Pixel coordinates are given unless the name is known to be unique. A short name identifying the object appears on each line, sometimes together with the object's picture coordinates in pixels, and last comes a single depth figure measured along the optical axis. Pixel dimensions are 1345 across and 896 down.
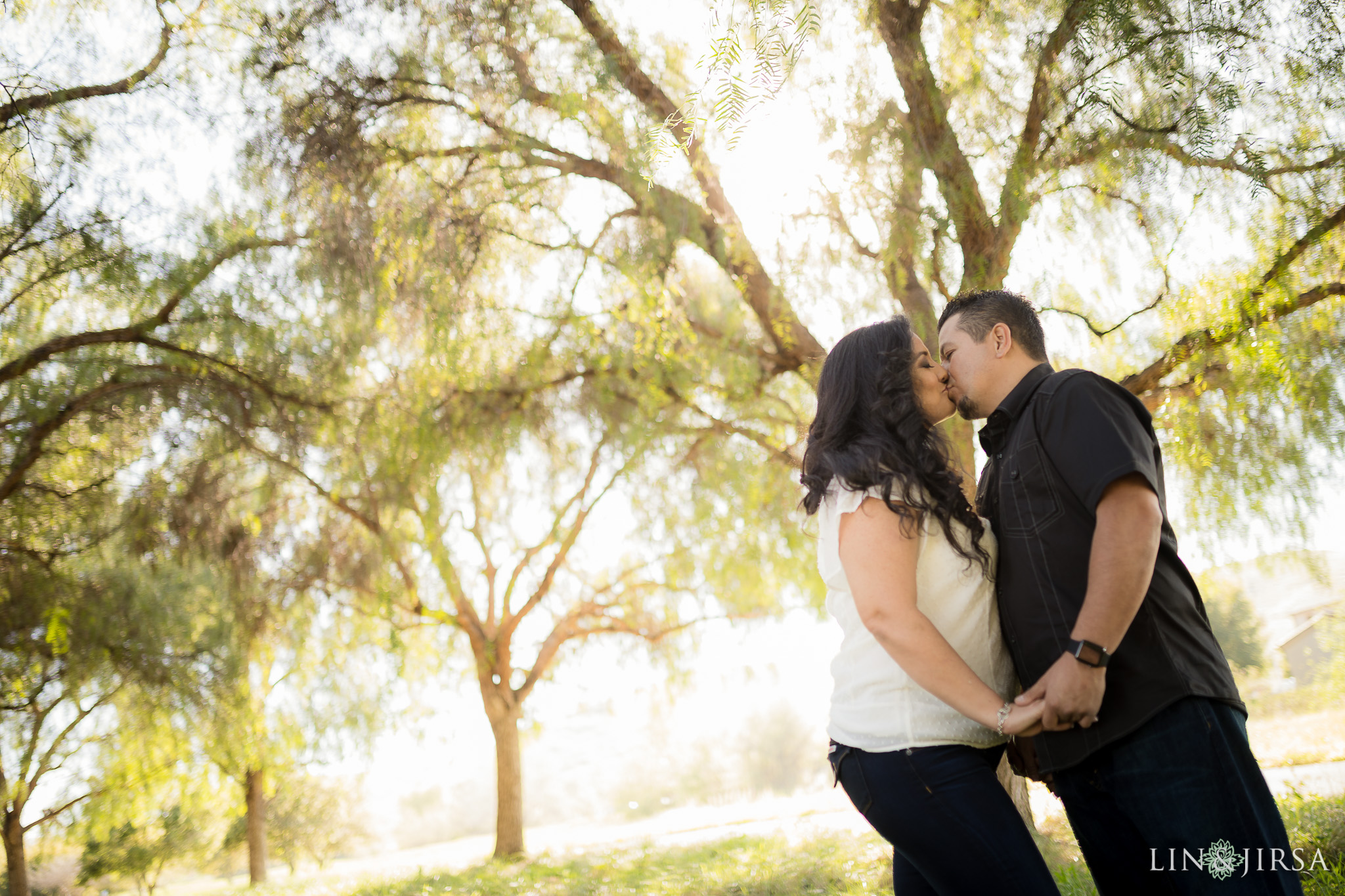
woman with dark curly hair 1.56
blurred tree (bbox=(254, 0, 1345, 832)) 3.81
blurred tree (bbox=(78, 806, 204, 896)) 18.55
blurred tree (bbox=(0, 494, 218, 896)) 6.94
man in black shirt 1.53
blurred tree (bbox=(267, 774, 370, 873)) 24.38
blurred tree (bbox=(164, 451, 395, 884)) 7.92
